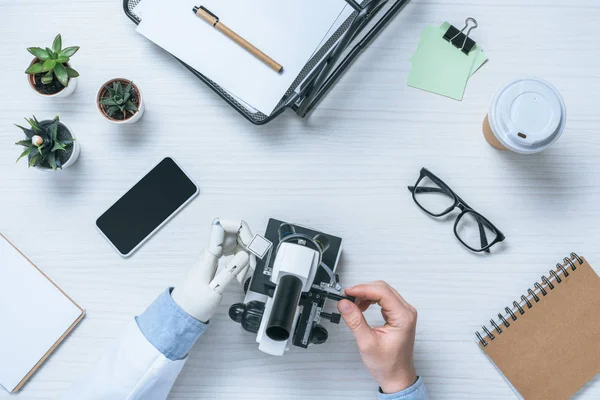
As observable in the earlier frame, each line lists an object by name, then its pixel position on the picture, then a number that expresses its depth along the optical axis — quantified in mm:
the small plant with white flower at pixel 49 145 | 920
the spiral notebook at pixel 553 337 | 951
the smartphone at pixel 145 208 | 968
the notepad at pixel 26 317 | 948
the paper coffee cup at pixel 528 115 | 917
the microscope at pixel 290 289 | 734
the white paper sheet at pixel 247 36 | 935
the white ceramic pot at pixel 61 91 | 956
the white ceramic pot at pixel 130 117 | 952
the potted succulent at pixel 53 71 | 920
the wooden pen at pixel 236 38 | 924
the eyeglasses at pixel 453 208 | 969
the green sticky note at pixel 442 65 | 998
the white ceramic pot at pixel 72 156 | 947
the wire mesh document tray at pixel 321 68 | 921
